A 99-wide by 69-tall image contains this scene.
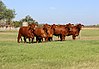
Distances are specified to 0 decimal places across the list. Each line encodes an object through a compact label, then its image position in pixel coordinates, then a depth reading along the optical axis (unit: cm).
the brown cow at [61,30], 3127
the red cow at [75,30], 3294
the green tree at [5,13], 9081
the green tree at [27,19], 12467
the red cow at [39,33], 2691
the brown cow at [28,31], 2696
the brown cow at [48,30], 2852
